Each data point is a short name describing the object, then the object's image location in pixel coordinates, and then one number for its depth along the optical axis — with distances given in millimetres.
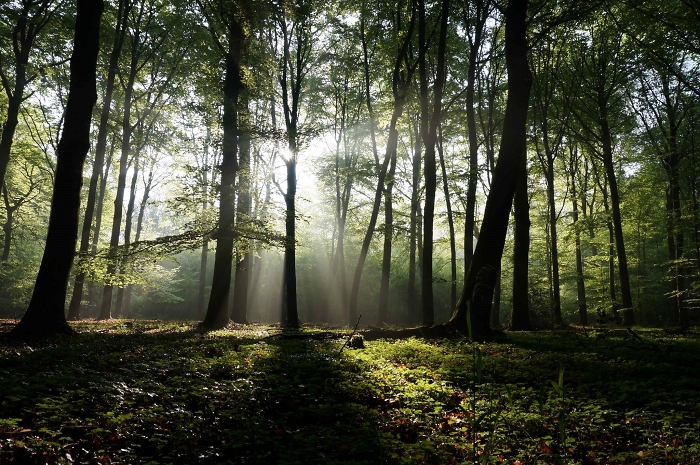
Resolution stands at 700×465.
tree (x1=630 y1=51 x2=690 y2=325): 17766
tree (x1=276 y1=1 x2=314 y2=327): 14442
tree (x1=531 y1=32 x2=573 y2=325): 15922
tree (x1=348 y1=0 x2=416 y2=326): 17047
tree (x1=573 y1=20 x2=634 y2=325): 16250
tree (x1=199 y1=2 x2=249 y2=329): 12859
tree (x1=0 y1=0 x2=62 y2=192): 14031
